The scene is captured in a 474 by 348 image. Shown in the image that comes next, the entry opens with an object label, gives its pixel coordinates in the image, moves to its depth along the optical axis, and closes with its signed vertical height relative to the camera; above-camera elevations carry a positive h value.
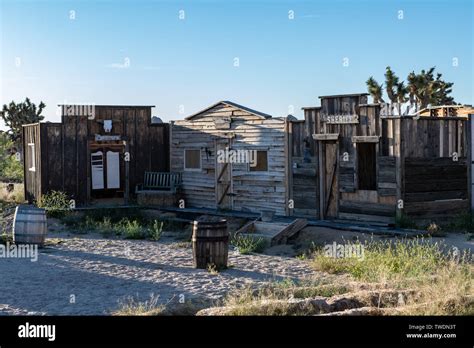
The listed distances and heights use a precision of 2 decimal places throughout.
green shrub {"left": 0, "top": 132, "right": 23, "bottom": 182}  31.33 +0.02
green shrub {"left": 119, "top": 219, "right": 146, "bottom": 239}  18.34 -1.78
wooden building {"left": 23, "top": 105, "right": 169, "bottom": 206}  22.80 +0.54
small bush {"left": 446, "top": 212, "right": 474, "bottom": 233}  17.56 -1.52
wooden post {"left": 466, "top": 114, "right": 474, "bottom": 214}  18.94 +0.15
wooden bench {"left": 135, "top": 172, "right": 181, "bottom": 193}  23.66 -0.56
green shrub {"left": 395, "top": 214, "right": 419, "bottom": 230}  17.20 -1.45
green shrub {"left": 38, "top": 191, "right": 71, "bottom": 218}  21.55 -1.18
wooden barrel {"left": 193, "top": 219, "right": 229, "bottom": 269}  13.12 -1.48
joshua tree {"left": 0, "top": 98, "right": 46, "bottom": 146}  39.34 +2.93
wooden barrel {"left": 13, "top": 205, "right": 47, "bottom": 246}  15.62 -1.31
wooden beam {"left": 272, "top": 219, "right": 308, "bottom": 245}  16.83 -1.63
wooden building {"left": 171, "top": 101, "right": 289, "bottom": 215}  20.55 +0.24
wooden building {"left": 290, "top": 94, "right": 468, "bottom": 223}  17.47 +0.06
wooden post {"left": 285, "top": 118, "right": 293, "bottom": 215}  20.11 +0.04
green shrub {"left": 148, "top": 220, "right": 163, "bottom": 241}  17.97 -1.82
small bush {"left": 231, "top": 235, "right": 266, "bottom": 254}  15.93 -1.87
